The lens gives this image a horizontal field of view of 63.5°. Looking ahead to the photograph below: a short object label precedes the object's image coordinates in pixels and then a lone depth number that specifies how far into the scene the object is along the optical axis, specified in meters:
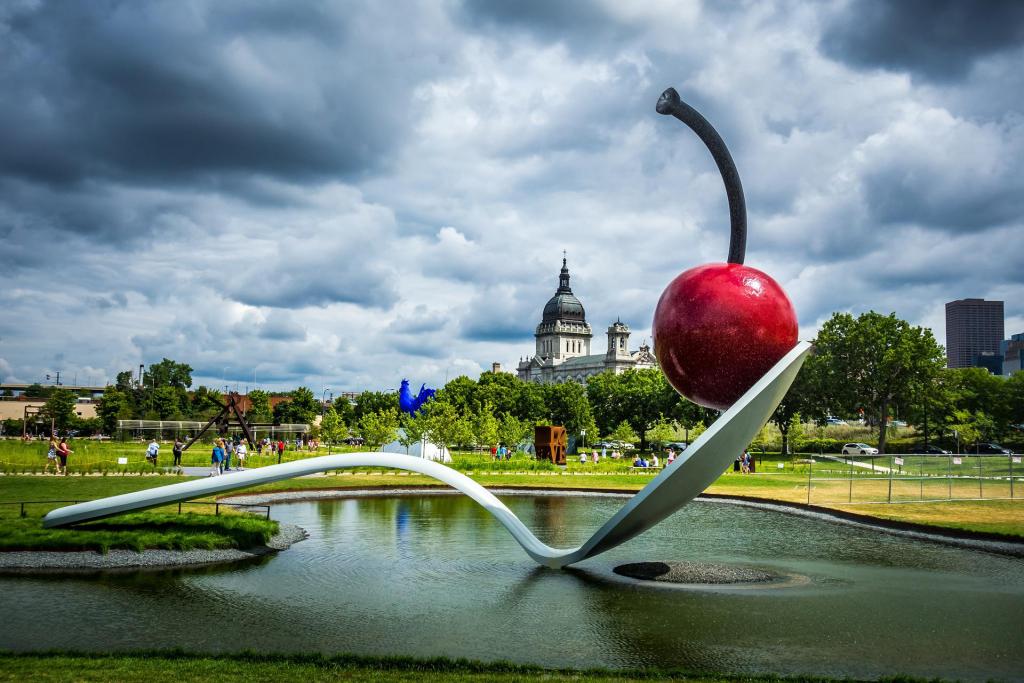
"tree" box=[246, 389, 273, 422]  94.66
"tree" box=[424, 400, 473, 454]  42.50
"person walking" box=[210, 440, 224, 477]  32.03
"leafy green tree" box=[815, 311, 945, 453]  61.16
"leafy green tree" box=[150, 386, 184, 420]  91.08
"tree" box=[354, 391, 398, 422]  99.69
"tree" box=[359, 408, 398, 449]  43.59
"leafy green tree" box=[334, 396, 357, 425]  101.25
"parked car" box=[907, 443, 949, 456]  64.89
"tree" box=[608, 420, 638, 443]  62.22
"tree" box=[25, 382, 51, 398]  151.62
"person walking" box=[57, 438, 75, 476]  30.81
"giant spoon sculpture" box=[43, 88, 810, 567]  11.34
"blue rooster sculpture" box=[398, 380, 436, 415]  63.19
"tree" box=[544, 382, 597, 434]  78.31
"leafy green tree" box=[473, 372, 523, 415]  84.02
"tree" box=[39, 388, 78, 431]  76.56
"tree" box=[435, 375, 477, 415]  81.81
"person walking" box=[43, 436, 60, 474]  33.18
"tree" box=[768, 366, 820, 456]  64.69
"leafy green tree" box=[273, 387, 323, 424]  98.44
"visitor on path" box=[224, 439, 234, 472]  34.42
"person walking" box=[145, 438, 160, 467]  35.41
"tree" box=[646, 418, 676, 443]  64.88
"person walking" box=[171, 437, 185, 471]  34.78
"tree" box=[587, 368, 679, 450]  76.58
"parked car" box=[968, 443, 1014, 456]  62.28
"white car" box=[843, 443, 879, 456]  62.84
